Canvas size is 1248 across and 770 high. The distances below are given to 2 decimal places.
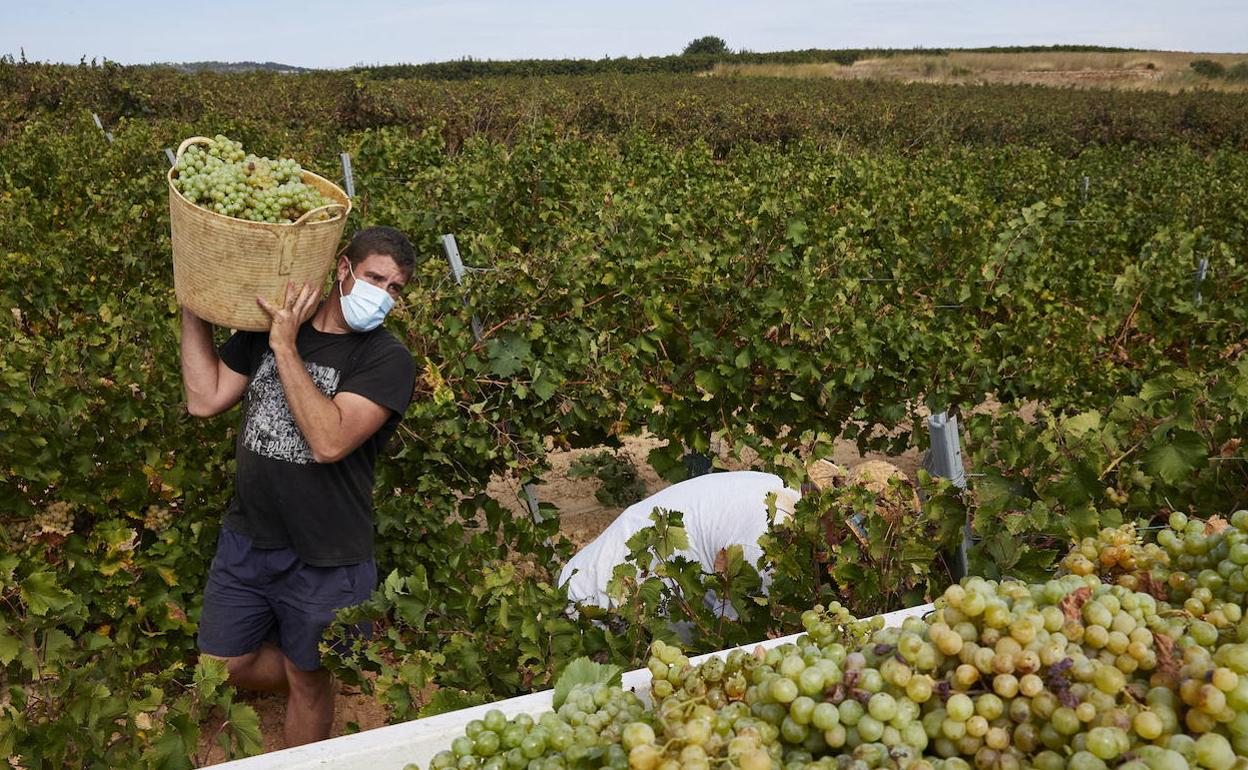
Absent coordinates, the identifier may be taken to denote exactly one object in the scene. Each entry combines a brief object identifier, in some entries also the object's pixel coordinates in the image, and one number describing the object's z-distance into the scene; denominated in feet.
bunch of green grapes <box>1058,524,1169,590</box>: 4.47
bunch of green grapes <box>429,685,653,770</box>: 3.41
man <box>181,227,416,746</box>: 8.24
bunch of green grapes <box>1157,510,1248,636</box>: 3.69
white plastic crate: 3.80
